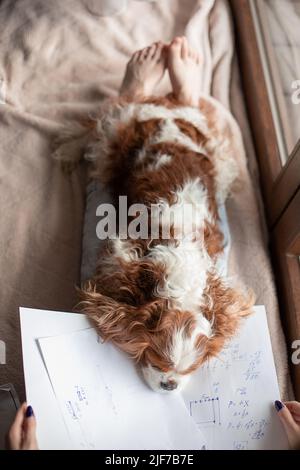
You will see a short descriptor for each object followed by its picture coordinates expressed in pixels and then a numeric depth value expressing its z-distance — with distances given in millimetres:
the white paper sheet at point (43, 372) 1146
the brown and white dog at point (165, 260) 1184
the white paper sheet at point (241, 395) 1246
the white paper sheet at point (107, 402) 1194
